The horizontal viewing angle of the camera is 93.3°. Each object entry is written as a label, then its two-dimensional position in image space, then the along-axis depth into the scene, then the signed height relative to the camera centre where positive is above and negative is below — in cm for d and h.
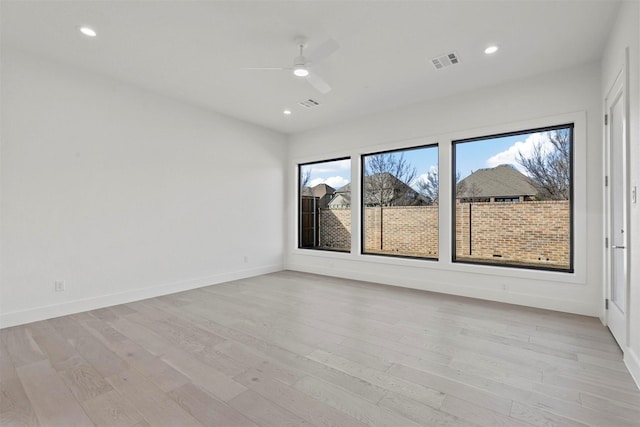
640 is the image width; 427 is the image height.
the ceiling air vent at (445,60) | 348 +182
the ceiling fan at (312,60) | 284 +154
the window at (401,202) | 500 +21
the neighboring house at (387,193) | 525 +40
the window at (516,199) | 391 +21
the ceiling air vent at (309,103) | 485 +182
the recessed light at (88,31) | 299 +184
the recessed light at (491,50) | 329 +182
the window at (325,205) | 609 +20
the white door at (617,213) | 257 +1
